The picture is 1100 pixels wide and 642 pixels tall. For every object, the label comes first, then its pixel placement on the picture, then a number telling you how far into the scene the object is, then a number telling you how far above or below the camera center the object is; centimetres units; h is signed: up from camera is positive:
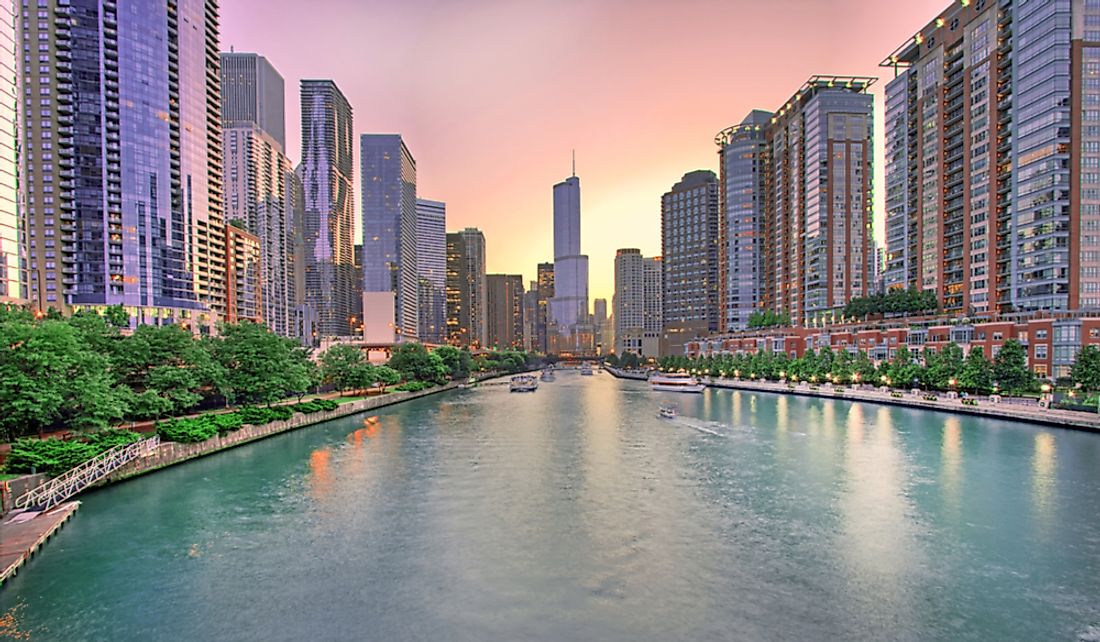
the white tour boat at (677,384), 14425 -1851
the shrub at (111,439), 4344 -959
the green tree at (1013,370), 8169 -842
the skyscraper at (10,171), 9469 +2553
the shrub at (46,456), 3594 -906
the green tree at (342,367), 10025 -895
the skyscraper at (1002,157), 10575 +3341
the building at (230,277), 19288 +1428
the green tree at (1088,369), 7206 -746
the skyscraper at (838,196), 17612 +3746
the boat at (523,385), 15089 -1878
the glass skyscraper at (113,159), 13162 +3913
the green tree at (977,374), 8419 -930
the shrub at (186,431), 5181 -1053
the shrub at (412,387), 11908 -1526
